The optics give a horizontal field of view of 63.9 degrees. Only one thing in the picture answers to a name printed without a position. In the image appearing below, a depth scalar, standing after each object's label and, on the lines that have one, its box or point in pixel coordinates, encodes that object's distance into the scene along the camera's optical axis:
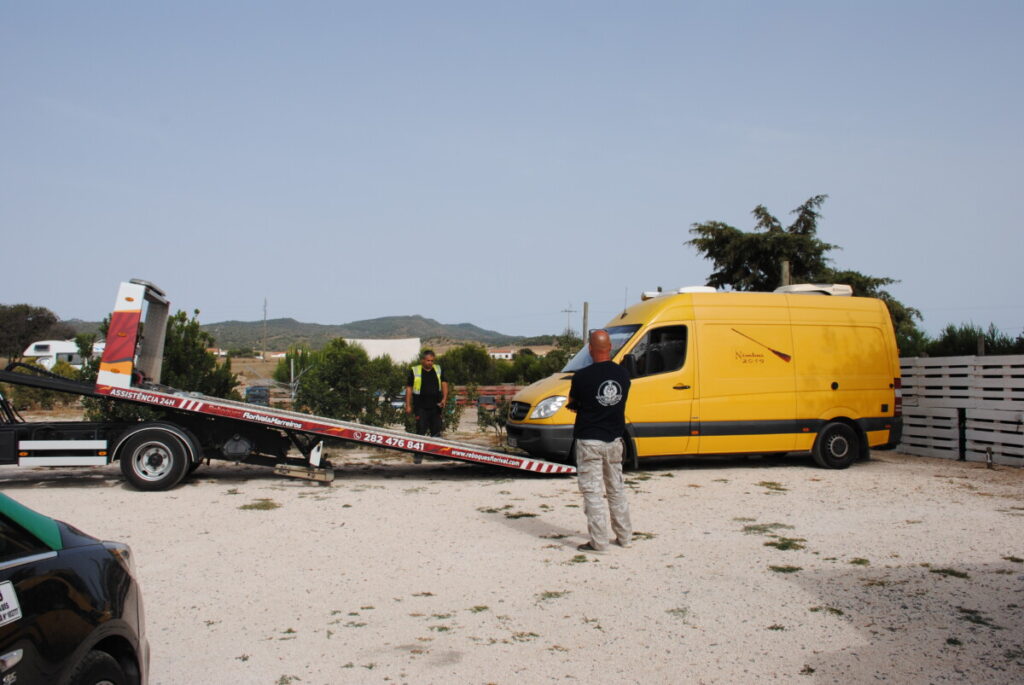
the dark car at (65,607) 2.61
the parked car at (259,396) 22.16
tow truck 10.21
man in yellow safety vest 13.19
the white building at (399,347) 84.25
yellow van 11.45
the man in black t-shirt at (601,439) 7.20
